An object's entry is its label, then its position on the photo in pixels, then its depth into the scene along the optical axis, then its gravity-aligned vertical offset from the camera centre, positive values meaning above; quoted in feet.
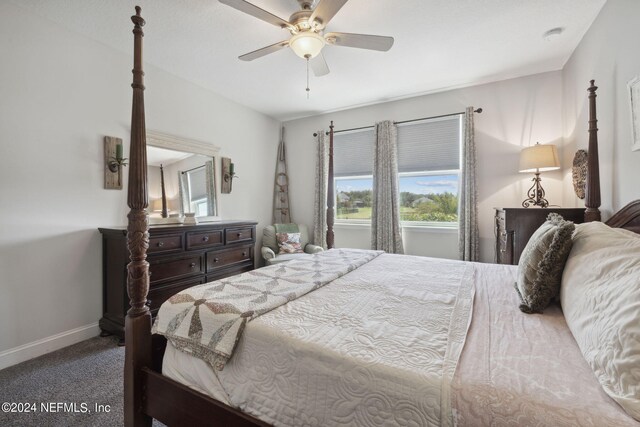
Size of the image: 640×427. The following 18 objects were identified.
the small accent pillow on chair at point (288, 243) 13.01 -1.40
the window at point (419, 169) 11.73 +2.07
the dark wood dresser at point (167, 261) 7.75 -1.51
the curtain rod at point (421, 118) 10.95 +4.17
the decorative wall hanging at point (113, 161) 8.34 +1.66
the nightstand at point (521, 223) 7.47 -0.28
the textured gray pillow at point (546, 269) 3.75 -0.78
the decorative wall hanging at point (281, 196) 15.26 +1.03
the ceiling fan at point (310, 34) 5.54 +4.15
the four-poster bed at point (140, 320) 3.72 -1.53
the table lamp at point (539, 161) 8.68 +1.69
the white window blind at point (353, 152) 13.41 +3.12
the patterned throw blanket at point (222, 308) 3.39 -1.29
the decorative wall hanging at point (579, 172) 8.09 +1.26
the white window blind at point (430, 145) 11.59 +3.03
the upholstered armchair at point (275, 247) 12.25 -1.61
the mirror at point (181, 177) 9.71 +1.45
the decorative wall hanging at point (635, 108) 5.57 +2.16
